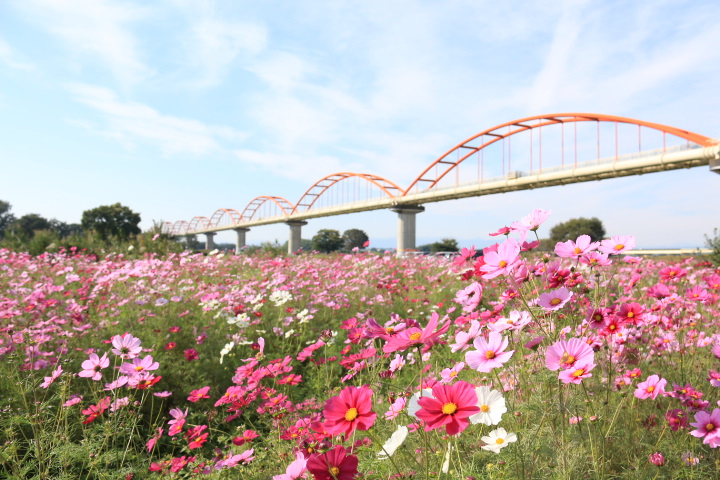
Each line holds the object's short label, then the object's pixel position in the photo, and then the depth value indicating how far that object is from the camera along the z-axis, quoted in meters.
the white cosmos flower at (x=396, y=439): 1.11
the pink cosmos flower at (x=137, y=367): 1.89
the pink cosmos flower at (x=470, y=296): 1.68
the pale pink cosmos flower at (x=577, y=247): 1.56
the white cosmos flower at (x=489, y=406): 1.18
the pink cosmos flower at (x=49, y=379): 1.98
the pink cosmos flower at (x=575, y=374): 1.21
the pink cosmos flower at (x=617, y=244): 1.58
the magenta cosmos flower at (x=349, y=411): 1.00
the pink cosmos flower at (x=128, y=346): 2.00
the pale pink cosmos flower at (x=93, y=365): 1.97
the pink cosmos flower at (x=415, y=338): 1.11
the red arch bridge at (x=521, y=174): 20.83
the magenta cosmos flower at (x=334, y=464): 0.94
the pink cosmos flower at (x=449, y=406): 0.98
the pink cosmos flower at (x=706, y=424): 1.62
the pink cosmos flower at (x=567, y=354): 1.30
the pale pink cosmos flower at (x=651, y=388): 1.78
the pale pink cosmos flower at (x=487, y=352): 1.26
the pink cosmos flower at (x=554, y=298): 1.37
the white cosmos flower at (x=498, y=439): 1.26
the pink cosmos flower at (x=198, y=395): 2.15
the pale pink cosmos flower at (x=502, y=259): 1.37
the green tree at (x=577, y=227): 52.81
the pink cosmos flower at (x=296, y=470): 1.06
